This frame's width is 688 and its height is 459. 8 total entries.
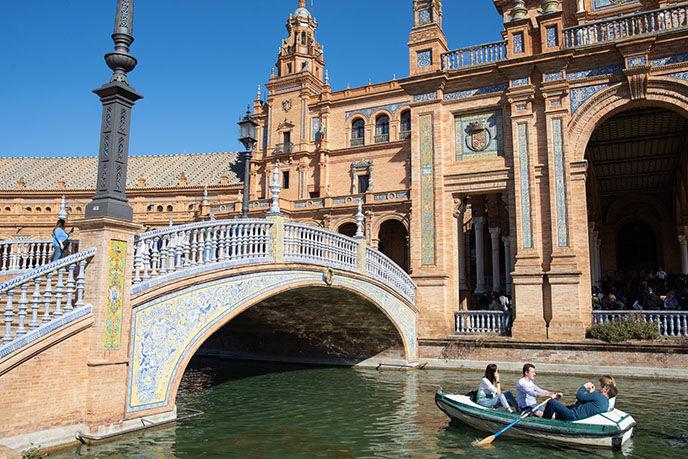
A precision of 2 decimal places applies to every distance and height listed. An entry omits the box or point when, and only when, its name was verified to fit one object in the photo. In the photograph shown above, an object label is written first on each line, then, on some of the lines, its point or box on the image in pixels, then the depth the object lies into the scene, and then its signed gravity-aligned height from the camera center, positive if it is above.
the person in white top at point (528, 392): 9.25 -1.18
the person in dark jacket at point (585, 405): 8.57 -1.31
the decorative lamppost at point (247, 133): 12.74 +4.08
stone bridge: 6.91 -0.05
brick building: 16.69 +6.18
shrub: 15.23 -0.31
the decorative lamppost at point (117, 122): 7.90 +2.74
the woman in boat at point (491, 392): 9.41 -1.25
